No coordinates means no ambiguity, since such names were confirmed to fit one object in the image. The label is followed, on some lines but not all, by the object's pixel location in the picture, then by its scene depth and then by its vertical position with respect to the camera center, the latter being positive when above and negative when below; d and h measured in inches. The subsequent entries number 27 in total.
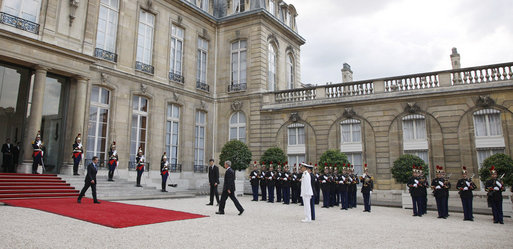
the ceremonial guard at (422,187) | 397.4 -14.0
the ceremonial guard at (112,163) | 528.4 +14.7
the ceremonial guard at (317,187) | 482.2 -17.8
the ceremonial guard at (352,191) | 488.7 -23.6
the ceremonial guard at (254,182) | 553.6 -13.4
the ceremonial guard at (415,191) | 393.0 -18.7
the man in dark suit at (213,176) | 403.2 -3.1
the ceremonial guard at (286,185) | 519.8 -16.9
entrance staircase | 389.1 -17.5
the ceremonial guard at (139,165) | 545.6 +12.5
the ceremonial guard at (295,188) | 528.3 -21.5
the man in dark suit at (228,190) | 335.0 -16.1
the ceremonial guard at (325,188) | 476.4 -19.2
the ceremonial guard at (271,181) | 534.3 -11.3
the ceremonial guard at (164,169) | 575.3 +6.7
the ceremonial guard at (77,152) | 497.7 +29.2
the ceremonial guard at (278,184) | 540.7 -15.9
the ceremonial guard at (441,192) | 379.2 -18.8
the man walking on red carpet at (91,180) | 371.2 -8.1
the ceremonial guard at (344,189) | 458.6 -19.6
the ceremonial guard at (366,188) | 433.1 -17.4
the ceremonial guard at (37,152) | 468.4 +27.1
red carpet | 259.9 -34.6
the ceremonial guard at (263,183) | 556.4 -15.0
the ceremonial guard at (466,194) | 362.6 -20.0
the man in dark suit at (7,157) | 502.3 +21.8
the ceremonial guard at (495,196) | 343.9 -20.6
